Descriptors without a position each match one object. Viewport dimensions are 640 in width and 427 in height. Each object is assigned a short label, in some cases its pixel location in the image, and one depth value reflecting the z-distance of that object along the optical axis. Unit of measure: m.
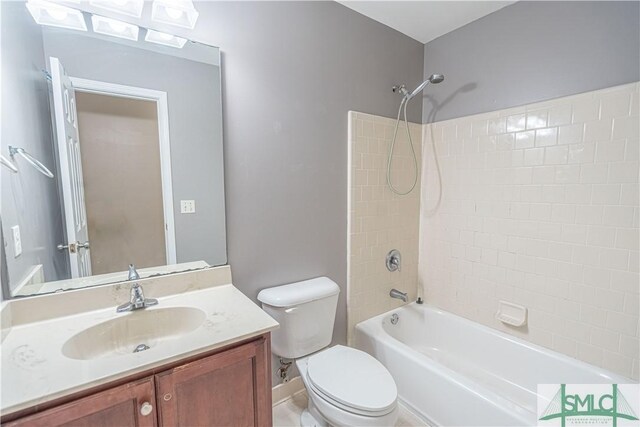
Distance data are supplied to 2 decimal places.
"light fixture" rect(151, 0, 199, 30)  1.26
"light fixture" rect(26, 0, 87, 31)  1.10
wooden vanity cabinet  0.78
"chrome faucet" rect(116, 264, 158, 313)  1.18
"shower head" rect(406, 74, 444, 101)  1.81
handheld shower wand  2.04
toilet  1.26
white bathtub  1.43
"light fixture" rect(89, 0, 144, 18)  1.19
